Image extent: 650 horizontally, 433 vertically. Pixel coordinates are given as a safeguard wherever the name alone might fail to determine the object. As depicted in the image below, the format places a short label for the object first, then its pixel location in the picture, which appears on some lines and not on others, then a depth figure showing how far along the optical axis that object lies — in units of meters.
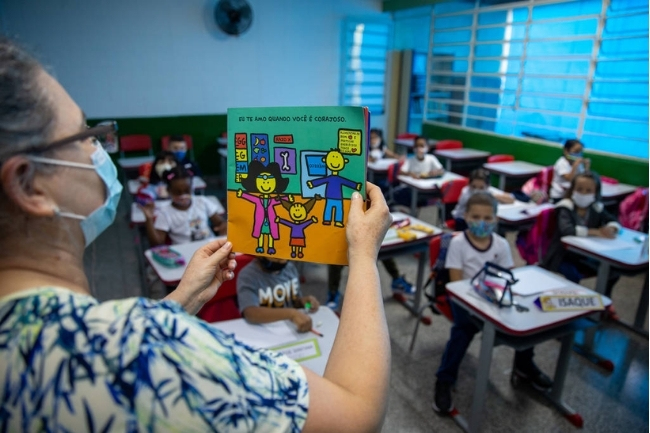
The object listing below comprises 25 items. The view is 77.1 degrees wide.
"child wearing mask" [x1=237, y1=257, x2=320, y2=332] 1.84
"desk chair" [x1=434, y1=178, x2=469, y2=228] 4.35
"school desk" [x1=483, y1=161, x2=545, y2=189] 5.45
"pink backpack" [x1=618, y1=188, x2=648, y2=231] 4.15
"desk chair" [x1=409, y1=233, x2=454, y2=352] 2.63
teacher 0.47
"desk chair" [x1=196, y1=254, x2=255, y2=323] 2.09
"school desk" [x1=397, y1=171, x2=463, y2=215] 4.60
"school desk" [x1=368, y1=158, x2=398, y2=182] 5.57
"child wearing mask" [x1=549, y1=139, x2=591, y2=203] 4.82
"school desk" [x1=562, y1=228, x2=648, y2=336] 2.71
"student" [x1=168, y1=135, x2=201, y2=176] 4.96
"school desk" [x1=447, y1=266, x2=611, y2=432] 1.92
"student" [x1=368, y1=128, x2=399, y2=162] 6.22
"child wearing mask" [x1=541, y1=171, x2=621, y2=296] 3.10
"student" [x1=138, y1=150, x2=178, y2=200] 3.81
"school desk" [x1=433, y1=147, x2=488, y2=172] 6.41
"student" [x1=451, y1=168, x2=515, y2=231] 3.89
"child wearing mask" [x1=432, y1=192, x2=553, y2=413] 2.53
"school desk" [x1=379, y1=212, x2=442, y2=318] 3.01
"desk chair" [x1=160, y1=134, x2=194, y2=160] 6.63
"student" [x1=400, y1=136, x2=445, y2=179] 5.27
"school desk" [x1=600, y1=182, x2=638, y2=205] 4.52
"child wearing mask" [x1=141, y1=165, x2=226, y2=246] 3.07
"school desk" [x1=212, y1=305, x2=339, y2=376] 1.61
